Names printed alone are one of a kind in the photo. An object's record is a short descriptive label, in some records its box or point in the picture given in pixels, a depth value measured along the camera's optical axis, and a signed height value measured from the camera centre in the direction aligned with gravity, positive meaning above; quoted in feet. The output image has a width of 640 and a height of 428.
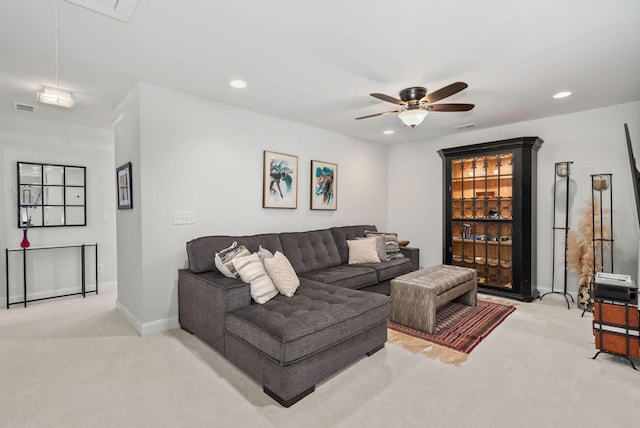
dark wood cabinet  13.58 -0.03
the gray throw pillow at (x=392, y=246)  15.10 -1.69
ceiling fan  9.51 +3.38
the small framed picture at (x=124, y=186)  10.64 +0.95
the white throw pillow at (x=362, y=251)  14.23 -1.84
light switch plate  10.66 -0.16
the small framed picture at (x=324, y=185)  15.33 +1.36
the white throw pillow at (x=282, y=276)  8.96 -1.89
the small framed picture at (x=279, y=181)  13.26 +1.41
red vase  12.93 -1.23
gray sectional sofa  6.51 -2.65
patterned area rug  8.79 -3.93
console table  12.95 -2.06
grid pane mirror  13.39 +0.80
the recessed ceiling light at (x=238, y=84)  9.94 +4.22
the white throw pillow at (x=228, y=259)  9.17 -1.41
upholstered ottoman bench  10.05 -2.85
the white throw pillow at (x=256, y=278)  8.48 -1.84
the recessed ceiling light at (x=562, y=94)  10.89 +4.21
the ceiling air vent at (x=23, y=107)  11.93 +4.18
